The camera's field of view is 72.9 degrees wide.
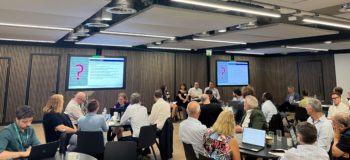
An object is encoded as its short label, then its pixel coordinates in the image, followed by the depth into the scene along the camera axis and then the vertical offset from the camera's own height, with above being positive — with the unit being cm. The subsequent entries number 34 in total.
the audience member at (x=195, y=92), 888 +18
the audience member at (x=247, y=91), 518 +14
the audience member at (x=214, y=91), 886 +23
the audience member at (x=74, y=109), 462 -27
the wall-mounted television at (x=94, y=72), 842 +87
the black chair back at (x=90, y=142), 336 -66
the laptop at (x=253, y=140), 296 -55
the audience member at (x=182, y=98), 902 -5
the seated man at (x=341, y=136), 253 -43
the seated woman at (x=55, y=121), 355 -39
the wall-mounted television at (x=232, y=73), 1170 +123
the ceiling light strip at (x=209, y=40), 703 +179
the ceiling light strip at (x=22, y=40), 758 +182
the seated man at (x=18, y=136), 228 -42
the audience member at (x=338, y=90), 530 +17
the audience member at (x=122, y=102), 576 -14
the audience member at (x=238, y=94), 675 +9
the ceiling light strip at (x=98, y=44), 852 +192
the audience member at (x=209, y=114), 504 -36
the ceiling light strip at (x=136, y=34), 609 +164
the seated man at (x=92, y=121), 363 -38
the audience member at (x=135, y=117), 424 -37
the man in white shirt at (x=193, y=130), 284 -41
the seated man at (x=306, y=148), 201 -44
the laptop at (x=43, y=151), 205 -50
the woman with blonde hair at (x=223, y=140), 248 -46
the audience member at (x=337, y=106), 494 -17
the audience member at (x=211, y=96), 637 +1
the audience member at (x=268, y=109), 503 -25
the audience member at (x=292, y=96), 876 +5
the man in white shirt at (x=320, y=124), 285 -32
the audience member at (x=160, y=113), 471 -33
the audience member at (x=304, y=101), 648 -10
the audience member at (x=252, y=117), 379 -32
